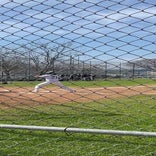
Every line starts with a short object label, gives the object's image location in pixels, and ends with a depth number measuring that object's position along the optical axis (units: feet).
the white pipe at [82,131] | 9.49
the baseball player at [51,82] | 45.42
